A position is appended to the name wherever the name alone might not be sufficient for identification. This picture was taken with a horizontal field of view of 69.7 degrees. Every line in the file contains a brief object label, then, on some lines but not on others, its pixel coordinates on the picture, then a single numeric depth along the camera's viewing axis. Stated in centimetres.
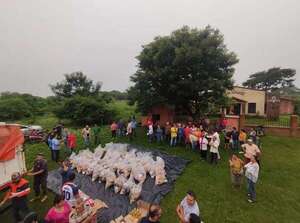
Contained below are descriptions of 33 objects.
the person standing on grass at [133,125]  1551
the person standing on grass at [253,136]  1274
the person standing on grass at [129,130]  1519
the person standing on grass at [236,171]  811
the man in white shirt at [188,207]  457
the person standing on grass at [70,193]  523
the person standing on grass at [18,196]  538
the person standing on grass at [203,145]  1108
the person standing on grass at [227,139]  1302
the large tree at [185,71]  1478
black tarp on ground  684
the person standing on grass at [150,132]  1432
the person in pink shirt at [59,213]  427
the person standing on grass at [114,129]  1596
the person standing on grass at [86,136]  1397
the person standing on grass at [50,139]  1162
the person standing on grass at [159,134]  1412
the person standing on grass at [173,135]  1323
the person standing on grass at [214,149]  1021
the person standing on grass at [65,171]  657
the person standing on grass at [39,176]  724
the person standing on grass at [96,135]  1485
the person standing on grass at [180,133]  1333
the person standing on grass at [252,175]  690
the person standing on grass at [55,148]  1120
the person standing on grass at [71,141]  1263
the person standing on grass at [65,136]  1293
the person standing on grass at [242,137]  1259
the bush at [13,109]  3319
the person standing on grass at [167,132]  1439
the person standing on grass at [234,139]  1258
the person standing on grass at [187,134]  1287
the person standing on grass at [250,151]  831
